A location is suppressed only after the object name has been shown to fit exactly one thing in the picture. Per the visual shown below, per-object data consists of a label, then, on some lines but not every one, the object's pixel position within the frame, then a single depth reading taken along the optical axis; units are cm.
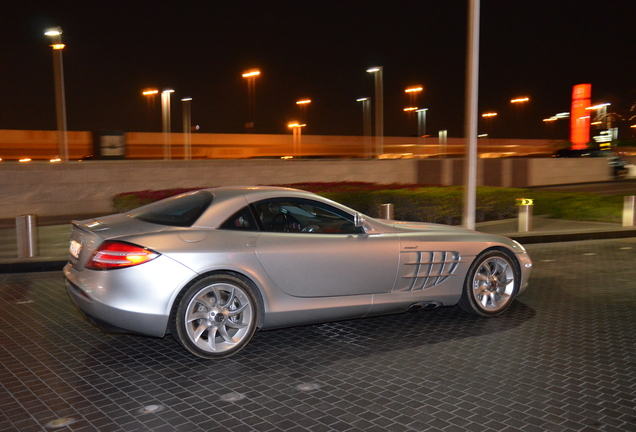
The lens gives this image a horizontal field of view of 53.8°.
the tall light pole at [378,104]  2880
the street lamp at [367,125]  3641
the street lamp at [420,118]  4938
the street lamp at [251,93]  2866
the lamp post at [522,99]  5650
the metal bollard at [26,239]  995
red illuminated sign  5691
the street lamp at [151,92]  3466
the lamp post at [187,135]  2825
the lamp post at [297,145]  3741
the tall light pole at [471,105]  1141
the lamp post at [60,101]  1984
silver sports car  514
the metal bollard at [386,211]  1317
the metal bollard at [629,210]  1501
